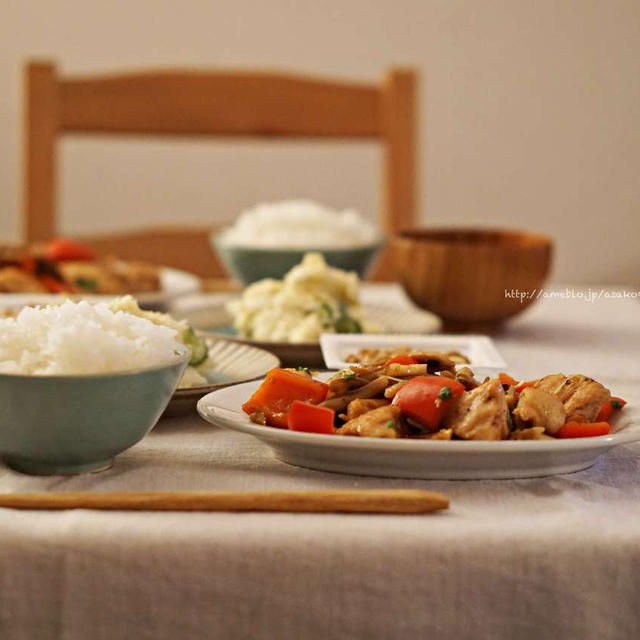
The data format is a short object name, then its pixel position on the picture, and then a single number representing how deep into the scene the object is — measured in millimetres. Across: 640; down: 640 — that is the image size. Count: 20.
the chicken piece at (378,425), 883
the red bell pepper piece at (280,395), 907
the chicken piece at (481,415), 884
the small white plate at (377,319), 1207
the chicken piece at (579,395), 914
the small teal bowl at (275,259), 1312
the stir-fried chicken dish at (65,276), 1288
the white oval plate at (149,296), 1199
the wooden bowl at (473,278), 1246
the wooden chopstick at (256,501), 824
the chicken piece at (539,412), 897
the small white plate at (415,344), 1054
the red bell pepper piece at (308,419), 892
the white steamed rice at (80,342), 880
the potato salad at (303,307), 1129
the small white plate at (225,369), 973
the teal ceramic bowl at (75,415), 875
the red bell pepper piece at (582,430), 901
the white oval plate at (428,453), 869
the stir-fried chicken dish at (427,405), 890
